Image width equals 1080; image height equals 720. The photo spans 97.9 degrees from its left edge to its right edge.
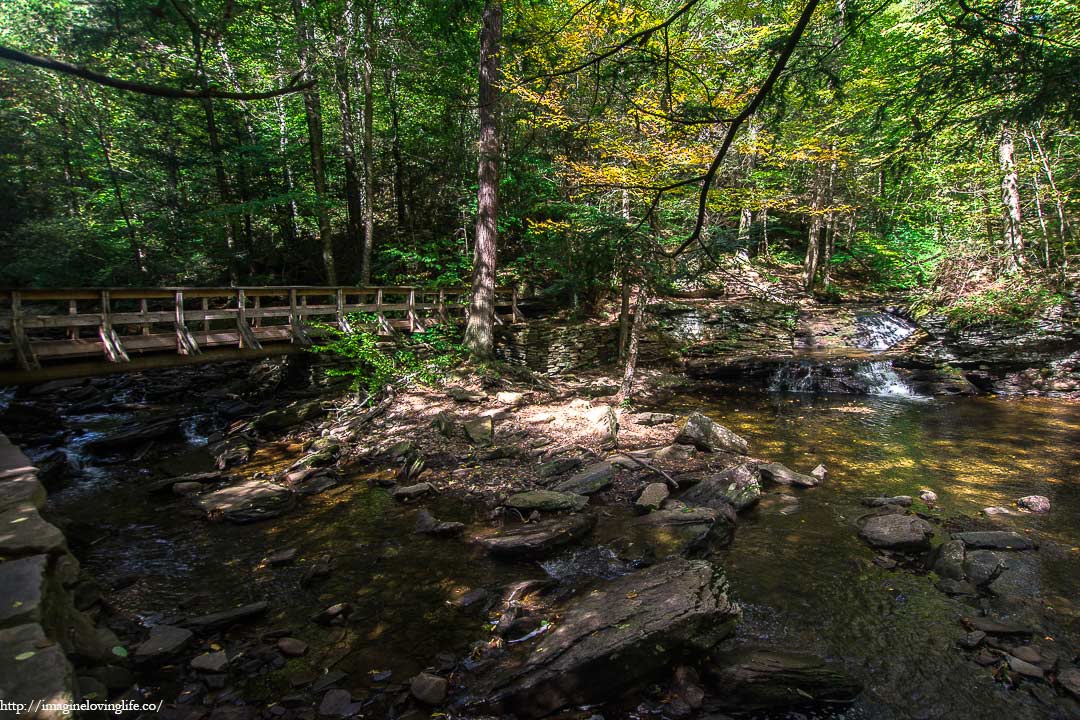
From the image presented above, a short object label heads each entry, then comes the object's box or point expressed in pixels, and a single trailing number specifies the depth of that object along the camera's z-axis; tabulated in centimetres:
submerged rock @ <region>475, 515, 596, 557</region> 489
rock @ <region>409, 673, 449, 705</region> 313
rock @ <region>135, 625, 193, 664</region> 342
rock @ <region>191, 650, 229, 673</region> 337
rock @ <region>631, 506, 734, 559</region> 490
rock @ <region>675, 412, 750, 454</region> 776
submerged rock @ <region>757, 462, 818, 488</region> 653
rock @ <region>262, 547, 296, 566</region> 486
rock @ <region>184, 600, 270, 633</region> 382
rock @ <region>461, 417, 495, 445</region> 810
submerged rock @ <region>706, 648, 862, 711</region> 309
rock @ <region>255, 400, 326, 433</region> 945
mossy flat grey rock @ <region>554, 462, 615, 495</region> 625
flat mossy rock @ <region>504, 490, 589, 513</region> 576
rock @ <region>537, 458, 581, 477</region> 682
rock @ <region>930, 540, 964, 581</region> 439
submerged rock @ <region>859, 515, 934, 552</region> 485
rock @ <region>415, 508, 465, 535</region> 539
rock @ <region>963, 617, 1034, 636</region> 363
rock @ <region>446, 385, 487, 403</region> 962
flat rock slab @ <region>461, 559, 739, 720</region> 308
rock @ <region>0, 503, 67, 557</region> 300
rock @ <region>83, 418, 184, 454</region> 860
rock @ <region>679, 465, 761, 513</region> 579
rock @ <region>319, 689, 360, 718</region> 305
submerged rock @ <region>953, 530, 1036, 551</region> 477
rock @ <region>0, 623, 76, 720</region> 190
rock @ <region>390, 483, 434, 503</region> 632
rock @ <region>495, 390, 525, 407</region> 970
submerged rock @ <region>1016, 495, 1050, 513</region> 560
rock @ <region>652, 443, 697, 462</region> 732
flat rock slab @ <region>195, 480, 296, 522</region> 586
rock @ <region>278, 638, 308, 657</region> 358
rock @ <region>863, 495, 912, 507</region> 584
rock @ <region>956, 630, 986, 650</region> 354
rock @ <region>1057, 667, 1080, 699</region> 308
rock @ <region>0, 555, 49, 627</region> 235
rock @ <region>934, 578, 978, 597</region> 415
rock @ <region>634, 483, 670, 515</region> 576
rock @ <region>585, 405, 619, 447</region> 802
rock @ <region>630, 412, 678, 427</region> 912
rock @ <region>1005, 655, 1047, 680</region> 323
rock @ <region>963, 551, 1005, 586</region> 428
